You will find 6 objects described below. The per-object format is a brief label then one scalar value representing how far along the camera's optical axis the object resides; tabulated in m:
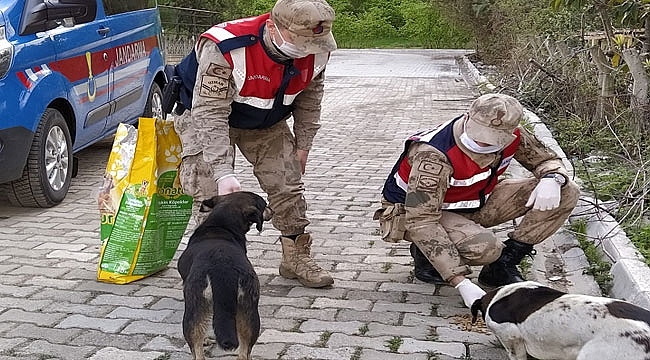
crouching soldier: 4.12
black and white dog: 3.05
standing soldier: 3.99
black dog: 3.31
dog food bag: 4.56
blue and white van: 5.87
